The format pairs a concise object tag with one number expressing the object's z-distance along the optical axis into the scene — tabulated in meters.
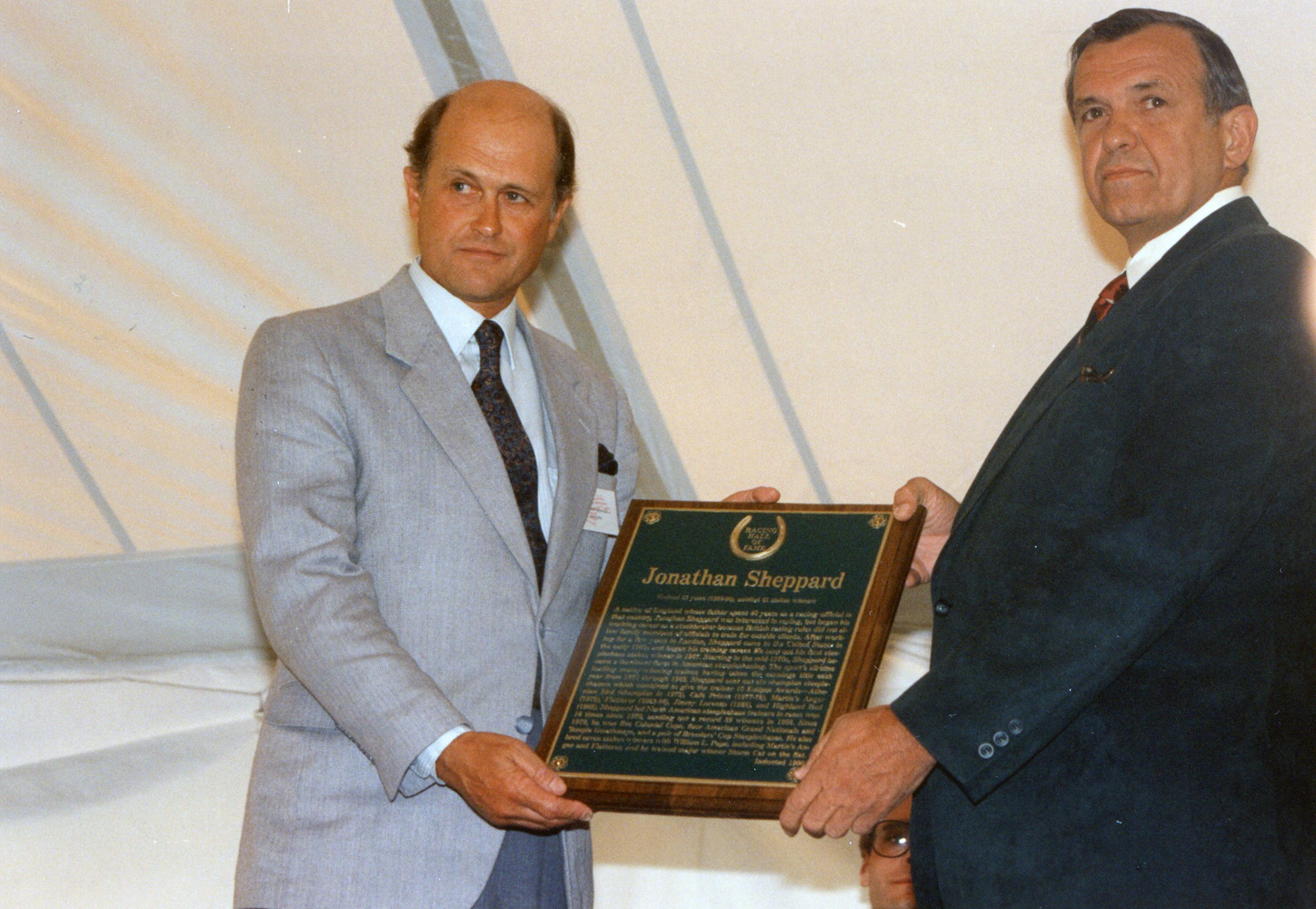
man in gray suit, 3.42
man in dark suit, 3.26
